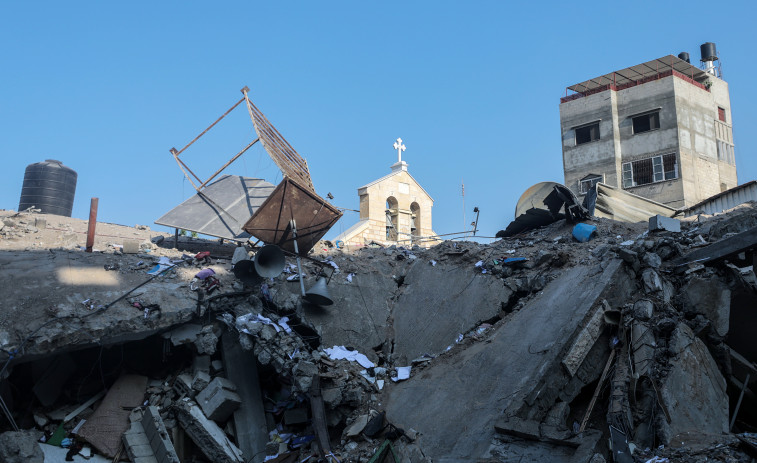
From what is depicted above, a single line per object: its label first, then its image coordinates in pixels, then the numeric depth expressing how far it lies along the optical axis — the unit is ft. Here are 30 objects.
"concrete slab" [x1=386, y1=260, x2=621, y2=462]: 20.21
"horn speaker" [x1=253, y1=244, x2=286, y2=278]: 28.58
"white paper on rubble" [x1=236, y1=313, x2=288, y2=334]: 26.68
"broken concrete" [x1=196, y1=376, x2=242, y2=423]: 26.07
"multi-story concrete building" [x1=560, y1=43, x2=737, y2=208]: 78.84
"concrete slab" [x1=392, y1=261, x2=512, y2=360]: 28.14
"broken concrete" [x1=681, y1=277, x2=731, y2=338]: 22.12
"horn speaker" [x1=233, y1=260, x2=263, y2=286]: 29.09
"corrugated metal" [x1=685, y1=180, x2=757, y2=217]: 54.80
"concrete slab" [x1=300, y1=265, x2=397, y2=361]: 29.04
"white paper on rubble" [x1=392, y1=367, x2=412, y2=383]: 26.00
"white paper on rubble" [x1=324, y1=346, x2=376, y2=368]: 27.25
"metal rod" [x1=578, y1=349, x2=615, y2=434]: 19.79
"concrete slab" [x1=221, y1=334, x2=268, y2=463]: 25.99
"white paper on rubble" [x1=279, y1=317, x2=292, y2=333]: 27.25
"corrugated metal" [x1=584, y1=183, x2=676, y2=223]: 45.21
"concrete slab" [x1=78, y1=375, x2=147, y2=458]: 25.04
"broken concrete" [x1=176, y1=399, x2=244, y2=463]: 25.03
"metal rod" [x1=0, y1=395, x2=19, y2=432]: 23.80
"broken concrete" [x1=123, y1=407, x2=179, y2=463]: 24.59
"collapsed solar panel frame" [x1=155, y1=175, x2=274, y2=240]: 33.19
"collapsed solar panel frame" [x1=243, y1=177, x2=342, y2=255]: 30.01
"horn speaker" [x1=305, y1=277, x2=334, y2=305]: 28.89
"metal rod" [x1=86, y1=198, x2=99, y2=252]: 31.58
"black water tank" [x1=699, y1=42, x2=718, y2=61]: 91.25
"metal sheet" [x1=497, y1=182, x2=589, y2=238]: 36.27
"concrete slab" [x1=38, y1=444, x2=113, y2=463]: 23.90
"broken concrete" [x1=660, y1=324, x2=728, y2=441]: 18.86
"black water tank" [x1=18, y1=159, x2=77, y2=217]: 58.49
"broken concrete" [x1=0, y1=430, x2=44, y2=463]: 22.06
